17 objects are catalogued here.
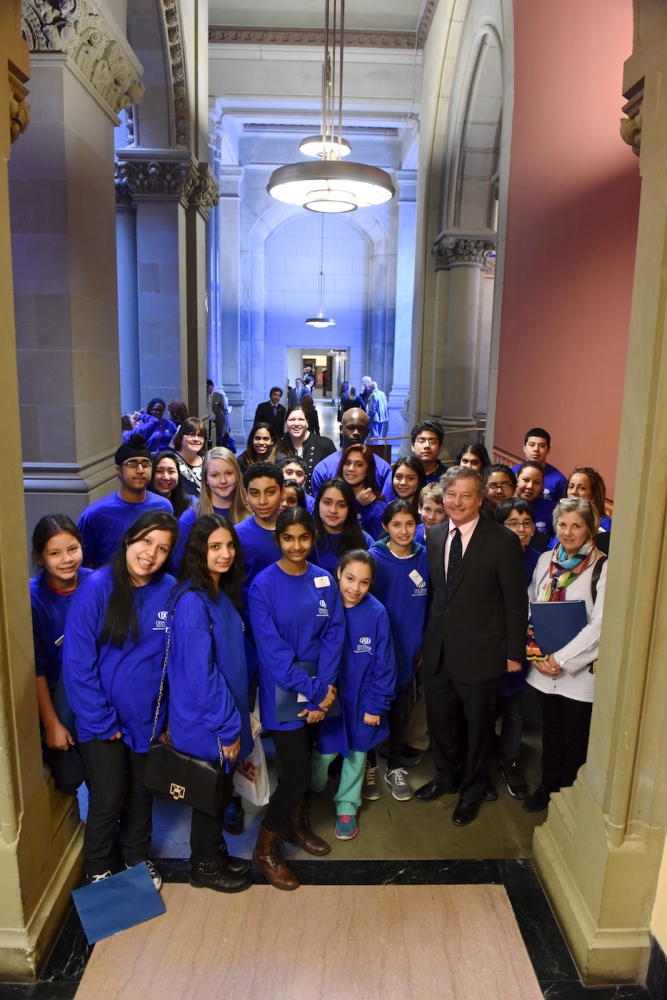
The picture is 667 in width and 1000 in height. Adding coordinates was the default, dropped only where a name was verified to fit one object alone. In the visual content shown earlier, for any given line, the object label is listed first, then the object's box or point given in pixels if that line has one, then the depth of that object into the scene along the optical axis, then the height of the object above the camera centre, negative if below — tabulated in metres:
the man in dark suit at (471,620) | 3.22 -1.15
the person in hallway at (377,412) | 13.84 -0.83
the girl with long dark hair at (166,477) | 4.51 -0.72
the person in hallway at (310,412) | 8.53 -0.55
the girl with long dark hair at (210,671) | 2.70 -1.19
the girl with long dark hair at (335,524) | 3.62 -0.80
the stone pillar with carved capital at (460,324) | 10.89 +0.78
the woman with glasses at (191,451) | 5.02 -0.63
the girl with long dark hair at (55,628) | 2.81 -1.08
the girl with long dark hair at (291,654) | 2.94 -1.21
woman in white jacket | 3.15 -1.19
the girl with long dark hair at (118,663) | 2.67 -1.15
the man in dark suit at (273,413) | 9.63 -0.63
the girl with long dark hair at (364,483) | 4.38 -0.71
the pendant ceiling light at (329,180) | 6.89 +1.96
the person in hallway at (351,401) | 14.66 -0.66
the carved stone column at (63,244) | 4.31 +0.75
